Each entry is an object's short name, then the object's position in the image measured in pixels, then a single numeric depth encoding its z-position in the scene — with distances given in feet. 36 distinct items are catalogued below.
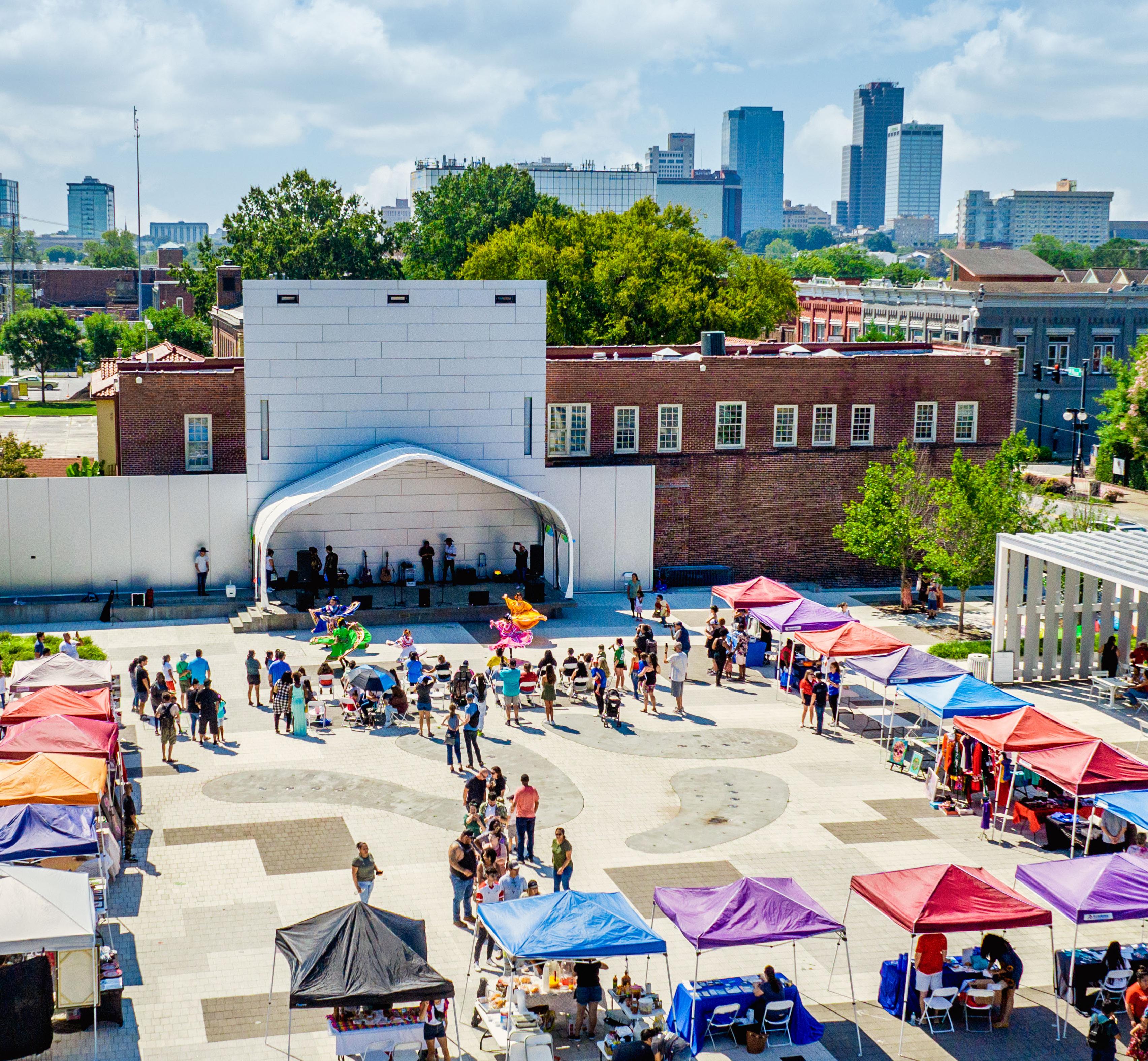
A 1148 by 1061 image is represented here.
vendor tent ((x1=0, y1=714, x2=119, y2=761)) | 73.10
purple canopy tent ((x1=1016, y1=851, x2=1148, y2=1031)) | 59.82
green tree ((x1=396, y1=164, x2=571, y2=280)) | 361.92
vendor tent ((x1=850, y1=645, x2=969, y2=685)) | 95.20
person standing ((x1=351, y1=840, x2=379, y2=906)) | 67.26
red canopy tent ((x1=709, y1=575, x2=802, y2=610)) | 116.16
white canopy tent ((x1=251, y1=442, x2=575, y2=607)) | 125.70
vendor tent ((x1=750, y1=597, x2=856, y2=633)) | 109.60
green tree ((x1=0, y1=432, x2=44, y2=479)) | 153.79
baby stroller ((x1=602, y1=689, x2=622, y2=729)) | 99.50
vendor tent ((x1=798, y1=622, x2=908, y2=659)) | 101.76
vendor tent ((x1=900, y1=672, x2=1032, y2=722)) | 88.58
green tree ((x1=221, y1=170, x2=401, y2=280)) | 328.08
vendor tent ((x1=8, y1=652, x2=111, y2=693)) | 88.63
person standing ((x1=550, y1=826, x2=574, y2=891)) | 67.92
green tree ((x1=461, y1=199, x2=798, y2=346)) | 227.61
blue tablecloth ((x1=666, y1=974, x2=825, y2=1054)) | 57.26
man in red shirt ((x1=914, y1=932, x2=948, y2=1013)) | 59.82
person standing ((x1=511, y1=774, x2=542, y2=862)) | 73.26
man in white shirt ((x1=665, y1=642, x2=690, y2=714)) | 102.42
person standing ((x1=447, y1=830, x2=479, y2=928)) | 68.44
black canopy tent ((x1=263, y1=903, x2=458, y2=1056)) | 51.65
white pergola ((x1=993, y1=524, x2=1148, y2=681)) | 112.27
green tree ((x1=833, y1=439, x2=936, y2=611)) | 135.85
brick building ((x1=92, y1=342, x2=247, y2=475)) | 137.49
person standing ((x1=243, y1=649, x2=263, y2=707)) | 101.19
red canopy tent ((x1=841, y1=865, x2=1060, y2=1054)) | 58.34
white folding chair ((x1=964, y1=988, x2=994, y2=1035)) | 59.52
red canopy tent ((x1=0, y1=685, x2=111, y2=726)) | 79.87
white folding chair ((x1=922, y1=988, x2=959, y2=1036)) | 59.52
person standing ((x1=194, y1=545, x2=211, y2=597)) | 133.39
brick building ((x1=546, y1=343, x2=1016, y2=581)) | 148.15
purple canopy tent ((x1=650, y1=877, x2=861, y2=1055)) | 56.80
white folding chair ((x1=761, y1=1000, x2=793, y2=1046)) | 57.16
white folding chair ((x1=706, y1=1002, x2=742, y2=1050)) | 57.47
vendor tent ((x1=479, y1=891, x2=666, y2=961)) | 55.67
